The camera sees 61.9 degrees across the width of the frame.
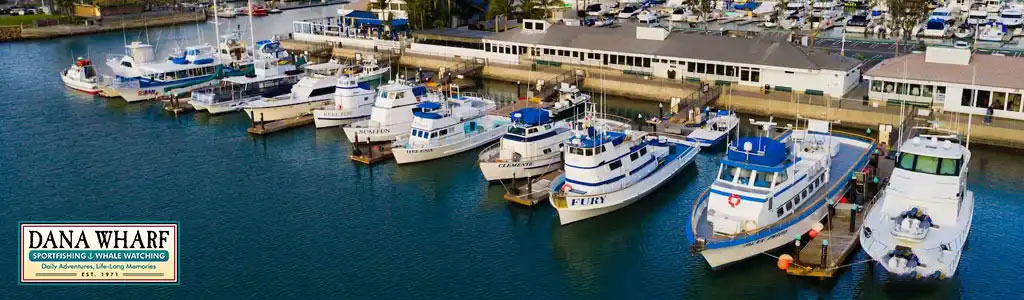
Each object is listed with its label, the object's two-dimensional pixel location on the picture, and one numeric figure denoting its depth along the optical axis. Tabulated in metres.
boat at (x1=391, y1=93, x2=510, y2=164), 49.50
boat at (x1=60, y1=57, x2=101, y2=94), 71.06
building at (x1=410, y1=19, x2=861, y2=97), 59.44
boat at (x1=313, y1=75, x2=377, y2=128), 58.25
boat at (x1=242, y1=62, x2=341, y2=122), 60.38
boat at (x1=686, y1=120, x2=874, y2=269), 33.16
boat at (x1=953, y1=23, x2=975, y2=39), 84.19
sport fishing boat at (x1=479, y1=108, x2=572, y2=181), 44.66
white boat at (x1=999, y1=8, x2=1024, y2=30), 87.88
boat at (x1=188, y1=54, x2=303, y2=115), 63.59
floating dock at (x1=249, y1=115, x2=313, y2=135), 57.41
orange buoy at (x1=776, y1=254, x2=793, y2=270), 32.34
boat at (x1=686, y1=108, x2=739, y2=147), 51.22
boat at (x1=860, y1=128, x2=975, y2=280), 30.44
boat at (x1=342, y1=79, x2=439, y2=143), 53.19
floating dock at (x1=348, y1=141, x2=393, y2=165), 50.06
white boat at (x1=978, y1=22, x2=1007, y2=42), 81.12
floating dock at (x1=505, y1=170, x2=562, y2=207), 41.72
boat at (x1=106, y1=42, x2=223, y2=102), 68.25
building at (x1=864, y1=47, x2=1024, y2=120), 51.12
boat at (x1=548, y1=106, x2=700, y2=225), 38.69
